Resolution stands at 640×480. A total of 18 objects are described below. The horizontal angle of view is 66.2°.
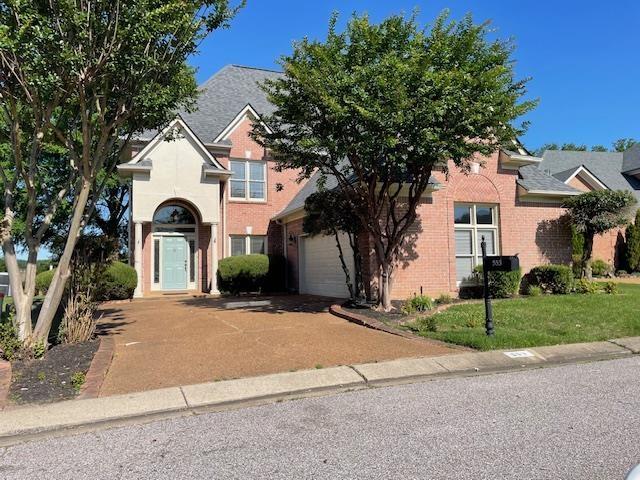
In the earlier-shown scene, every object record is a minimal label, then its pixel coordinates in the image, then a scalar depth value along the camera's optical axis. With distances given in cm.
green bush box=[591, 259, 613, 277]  1872
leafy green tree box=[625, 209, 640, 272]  2131
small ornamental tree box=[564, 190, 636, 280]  1625
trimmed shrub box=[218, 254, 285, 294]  1869
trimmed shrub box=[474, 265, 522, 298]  1413
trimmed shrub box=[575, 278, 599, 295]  1420
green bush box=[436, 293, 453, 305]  1336
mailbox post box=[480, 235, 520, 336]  867
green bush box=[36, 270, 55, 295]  1650
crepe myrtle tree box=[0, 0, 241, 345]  681
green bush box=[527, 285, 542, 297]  1429
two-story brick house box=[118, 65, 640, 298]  1514
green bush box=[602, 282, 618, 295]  1377
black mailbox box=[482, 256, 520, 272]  872
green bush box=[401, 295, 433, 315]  1177
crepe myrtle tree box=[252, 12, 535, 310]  1007
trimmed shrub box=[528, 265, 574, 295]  1458
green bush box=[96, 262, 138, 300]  1644
